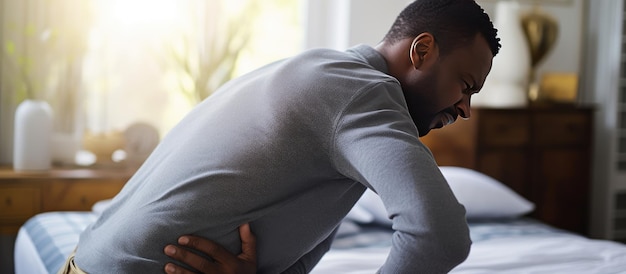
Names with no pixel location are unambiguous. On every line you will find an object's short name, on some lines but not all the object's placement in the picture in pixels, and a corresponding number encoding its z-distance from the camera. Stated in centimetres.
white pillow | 286
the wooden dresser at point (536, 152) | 384
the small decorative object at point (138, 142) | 354
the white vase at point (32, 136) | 328
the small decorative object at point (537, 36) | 413
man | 103
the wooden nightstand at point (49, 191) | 321
